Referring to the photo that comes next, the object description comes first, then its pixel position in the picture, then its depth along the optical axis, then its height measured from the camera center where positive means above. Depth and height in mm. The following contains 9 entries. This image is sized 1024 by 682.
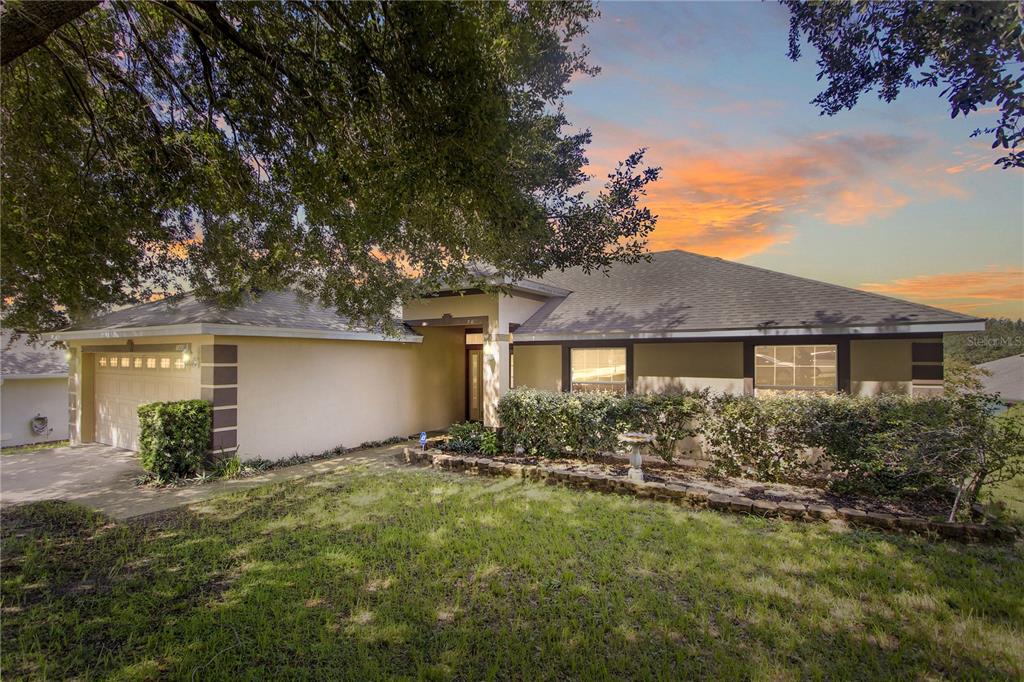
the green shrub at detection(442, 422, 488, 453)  9758 -1955
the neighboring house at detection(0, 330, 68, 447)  15687 -1485
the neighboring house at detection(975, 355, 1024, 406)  10355 -874
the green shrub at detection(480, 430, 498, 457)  9539 -2040
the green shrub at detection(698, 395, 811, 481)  6973 -1463
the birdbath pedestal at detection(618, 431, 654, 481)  7384 -1793
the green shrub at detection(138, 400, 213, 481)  7887 -1518
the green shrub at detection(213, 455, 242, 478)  8297 -2166
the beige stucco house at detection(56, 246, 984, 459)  8477 -47
